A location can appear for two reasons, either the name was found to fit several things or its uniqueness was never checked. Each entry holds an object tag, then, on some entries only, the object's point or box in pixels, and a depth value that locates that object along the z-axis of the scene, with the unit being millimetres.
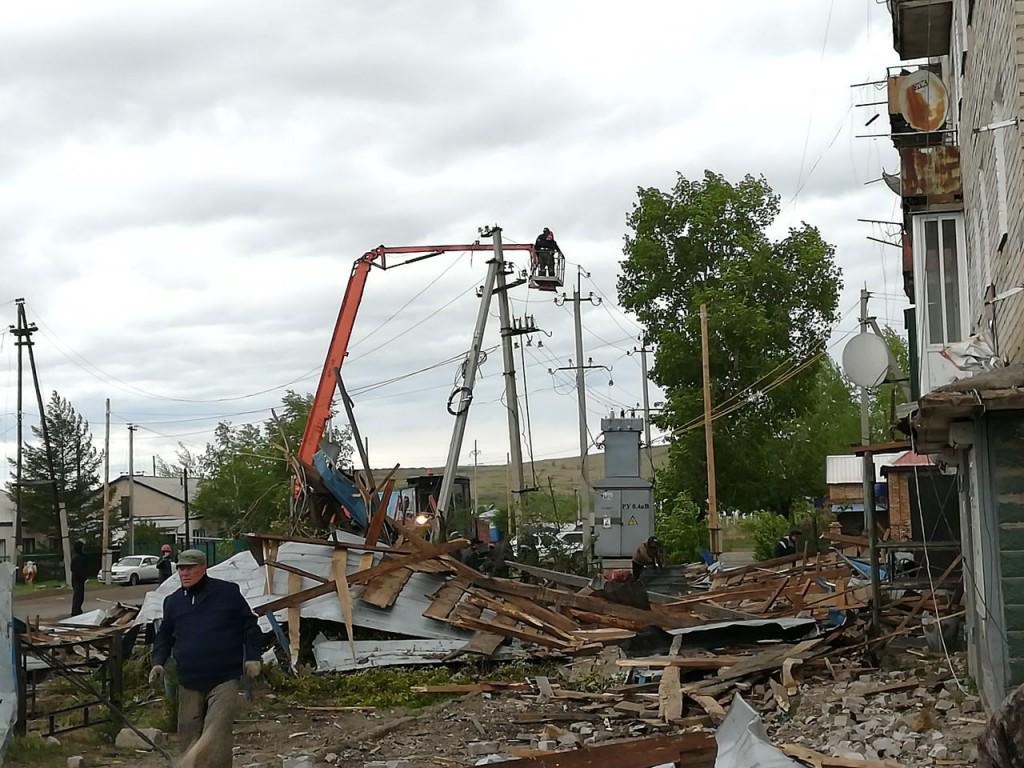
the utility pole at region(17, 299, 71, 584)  45100
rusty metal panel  14188
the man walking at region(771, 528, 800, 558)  26191
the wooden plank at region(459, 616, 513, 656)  15164
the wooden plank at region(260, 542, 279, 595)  15938
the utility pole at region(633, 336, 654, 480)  43706
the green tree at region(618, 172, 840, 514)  38688
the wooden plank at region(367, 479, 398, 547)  16031
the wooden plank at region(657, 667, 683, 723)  11320
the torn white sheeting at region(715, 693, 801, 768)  6523
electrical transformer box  37938
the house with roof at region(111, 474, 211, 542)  85562
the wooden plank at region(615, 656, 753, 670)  12812
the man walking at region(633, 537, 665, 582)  24000
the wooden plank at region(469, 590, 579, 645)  15664
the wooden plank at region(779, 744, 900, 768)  8156
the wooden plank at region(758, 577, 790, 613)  17922
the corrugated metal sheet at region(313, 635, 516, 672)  14891
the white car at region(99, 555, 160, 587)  48406
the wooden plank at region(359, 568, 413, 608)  15875
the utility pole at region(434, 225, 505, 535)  27641
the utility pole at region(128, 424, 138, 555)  57969
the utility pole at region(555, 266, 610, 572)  34469
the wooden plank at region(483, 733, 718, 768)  7938
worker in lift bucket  30938
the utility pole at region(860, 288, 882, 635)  13859
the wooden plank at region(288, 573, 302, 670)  14812
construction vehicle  20953
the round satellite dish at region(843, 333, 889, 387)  12695
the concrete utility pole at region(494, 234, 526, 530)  31141
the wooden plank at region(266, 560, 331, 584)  15625
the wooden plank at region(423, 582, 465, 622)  16094
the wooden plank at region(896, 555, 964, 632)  12932
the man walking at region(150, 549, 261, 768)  8336
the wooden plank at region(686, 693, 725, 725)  10930
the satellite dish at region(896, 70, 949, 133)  13734
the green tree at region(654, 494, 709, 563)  41281
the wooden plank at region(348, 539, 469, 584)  15812
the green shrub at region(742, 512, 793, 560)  40500
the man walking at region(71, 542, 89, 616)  25172
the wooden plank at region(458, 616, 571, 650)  15438
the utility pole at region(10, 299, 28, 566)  42719
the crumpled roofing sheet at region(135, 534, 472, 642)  15664
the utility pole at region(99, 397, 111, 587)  48625
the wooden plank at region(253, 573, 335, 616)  14867
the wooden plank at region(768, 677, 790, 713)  11297
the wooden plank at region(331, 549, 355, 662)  15050
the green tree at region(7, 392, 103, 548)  64688
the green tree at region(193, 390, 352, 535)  65688
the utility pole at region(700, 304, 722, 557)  31794
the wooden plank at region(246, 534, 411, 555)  15891
